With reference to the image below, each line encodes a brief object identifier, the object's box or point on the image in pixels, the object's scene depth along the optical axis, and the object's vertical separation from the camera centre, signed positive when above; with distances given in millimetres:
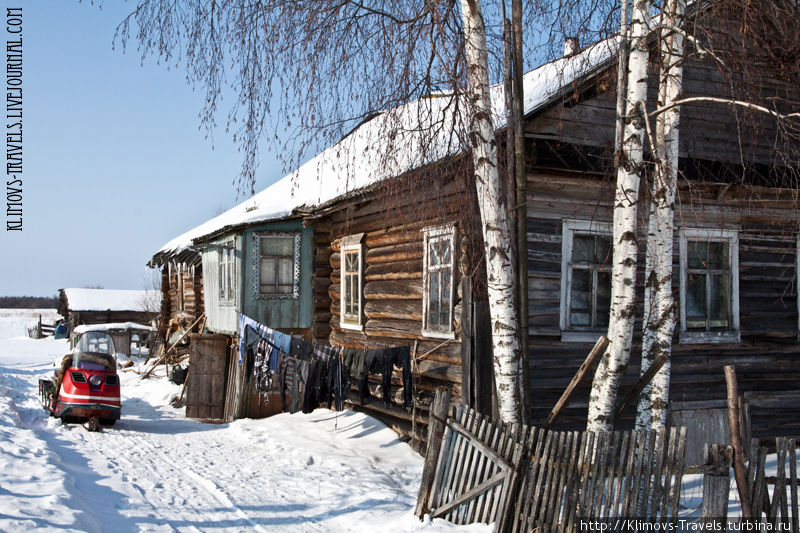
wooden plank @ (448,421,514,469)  6172 -1543
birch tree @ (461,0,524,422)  7016 +605
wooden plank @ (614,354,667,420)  7280 -1032
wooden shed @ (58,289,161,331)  45906 -1581
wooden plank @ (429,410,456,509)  6887 -1850
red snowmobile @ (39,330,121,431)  12281 -1982
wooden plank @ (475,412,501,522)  6375 -1775
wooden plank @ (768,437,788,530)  5586 -1719
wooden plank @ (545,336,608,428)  6930 -802
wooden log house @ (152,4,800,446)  9062 +393
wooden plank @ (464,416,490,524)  6527 -1814
